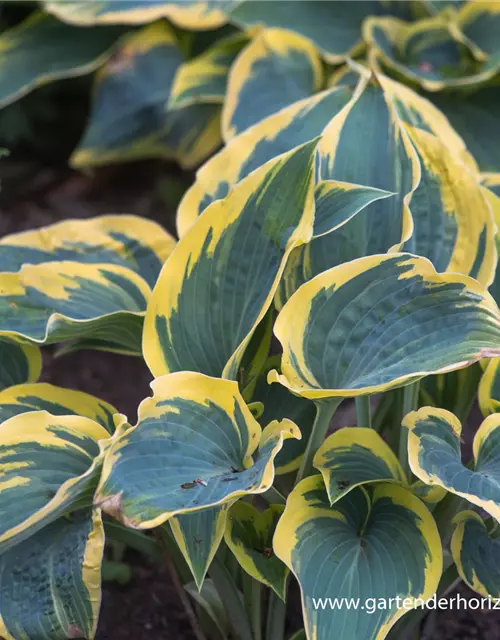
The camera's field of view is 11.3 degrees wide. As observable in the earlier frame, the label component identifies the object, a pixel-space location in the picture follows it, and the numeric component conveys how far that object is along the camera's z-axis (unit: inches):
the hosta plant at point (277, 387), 72.5
